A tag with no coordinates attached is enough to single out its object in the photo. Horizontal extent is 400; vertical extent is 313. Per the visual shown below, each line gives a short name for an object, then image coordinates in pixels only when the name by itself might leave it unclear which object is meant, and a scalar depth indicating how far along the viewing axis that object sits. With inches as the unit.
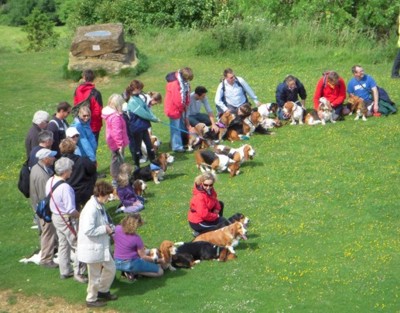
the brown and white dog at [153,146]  762.9
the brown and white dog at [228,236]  554.7
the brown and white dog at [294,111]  856.3
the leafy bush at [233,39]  1210.0
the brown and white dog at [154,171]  725.3
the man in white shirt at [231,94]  841.5
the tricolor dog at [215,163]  725.9
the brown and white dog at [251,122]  829.8
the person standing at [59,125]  638.5
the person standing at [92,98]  721.6
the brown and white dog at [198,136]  805.9
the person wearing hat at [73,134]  618.2
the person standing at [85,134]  645.9
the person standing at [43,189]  552.7
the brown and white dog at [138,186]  676.1
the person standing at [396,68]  1021.2
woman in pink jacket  687.1
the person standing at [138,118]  729.0
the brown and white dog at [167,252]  538.9
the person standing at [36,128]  620.4
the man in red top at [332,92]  858.8
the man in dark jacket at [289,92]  856.9
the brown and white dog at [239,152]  732.0
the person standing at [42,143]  571.5
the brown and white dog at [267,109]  854.5
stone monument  1089.4
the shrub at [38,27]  2202.3
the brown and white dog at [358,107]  866.1
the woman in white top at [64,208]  511.8
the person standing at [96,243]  488.4
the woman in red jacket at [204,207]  571.5
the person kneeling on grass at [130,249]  513.7
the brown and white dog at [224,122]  818.2
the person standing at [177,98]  783.7
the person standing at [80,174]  569.9
